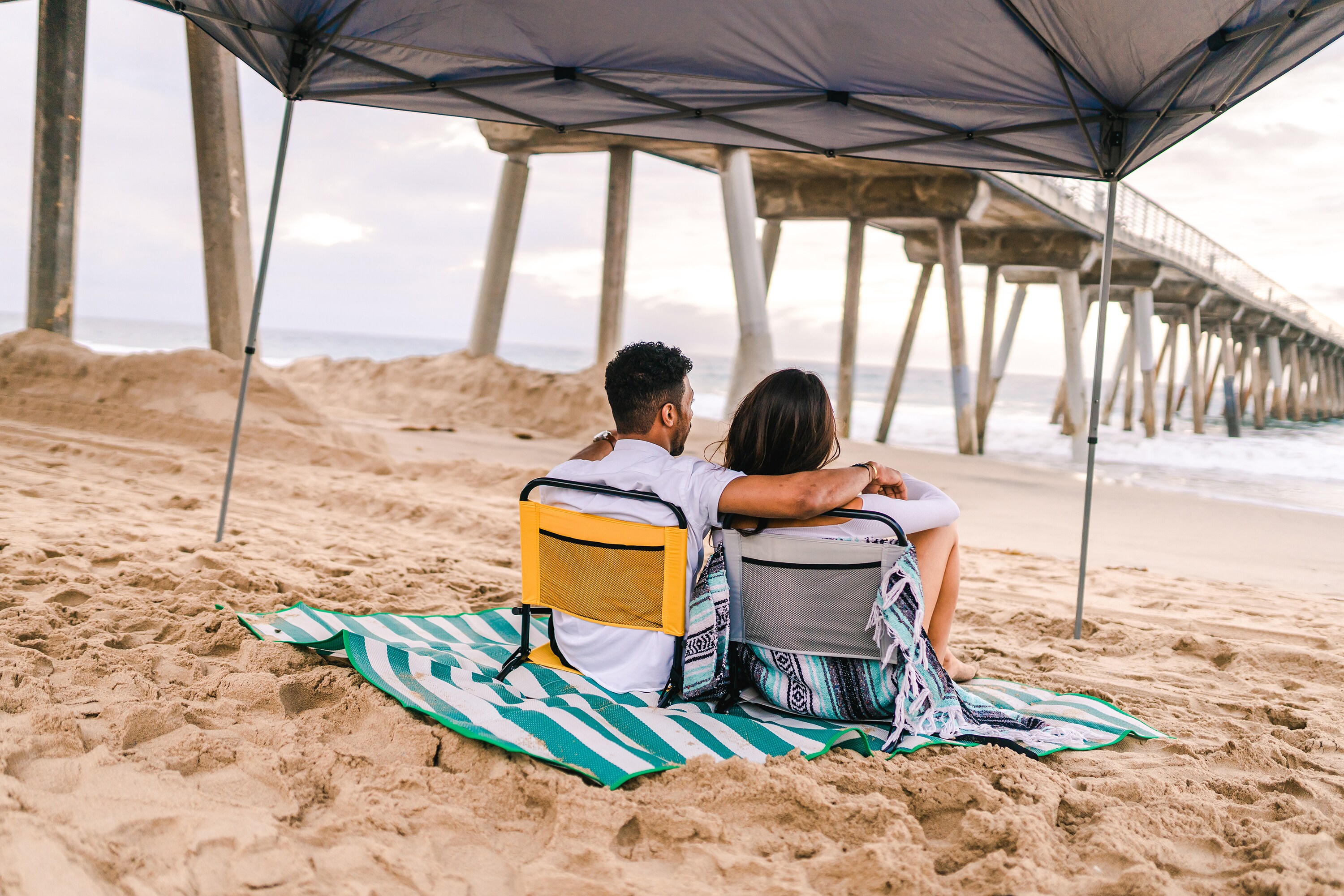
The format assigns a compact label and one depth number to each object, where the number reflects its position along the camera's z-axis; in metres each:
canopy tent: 3.33
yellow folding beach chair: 2.34
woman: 2.36
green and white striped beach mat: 2.15
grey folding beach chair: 2.29
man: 2.27
